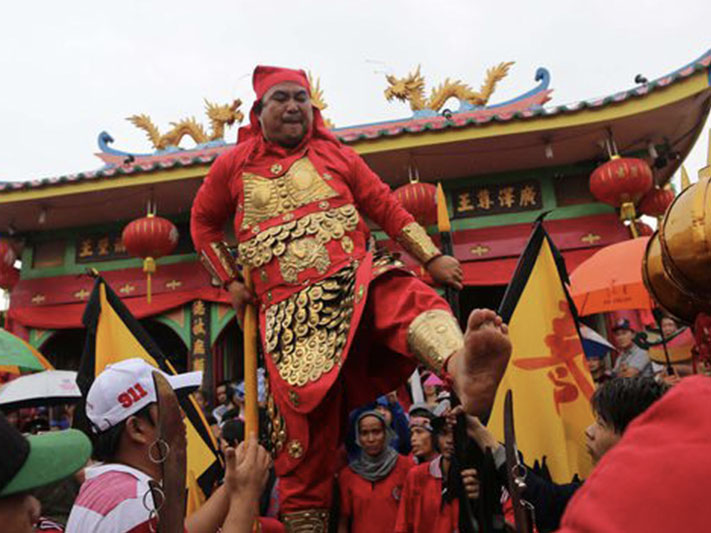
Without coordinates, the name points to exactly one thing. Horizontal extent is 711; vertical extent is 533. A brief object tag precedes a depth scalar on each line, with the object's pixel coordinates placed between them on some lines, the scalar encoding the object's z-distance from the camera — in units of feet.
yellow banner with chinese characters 8.88
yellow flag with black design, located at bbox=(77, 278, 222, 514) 10.45
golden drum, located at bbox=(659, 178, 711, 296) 4.61
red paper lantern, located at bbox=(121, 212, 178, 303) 24.47
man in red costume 7.39
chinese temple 22.52
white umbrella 15.88
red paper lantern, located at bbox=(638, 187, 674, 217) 23.90
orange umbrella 15.78
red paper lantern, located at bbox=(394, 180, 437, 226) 22.44
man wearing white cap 4.64
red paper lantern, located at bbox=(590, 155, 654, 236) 22.36
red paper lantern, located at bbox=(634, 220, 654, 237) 23.69
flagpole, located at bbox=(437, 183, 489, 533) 6.38
